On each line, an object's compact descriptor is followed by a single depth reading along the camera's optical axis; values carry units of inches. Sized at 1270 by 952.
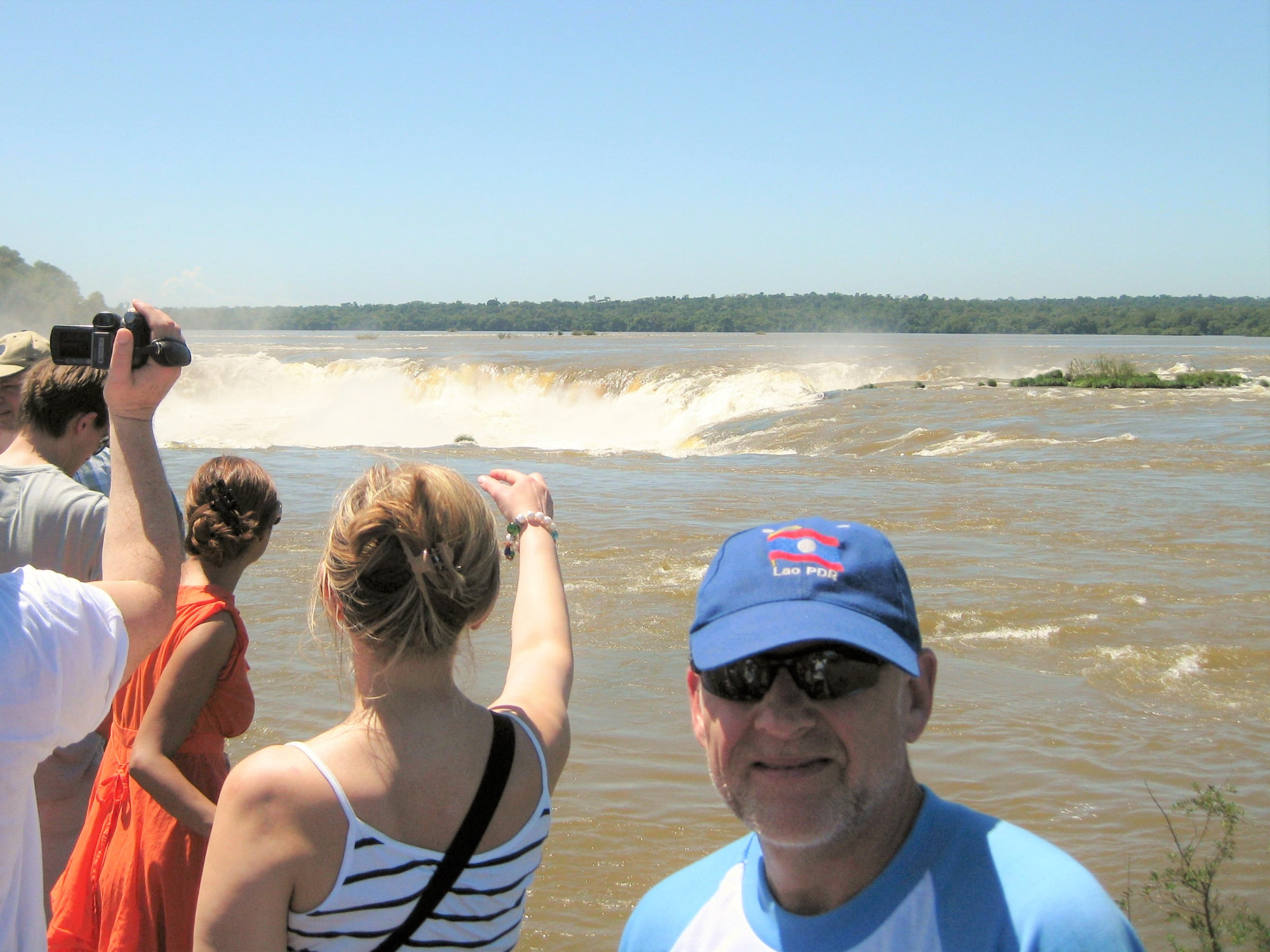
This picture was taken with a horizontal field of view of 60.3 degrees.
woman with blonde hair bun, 63.2
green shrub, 146.8
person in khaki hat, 125.0
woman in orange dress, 94.0
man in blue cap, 54.2
